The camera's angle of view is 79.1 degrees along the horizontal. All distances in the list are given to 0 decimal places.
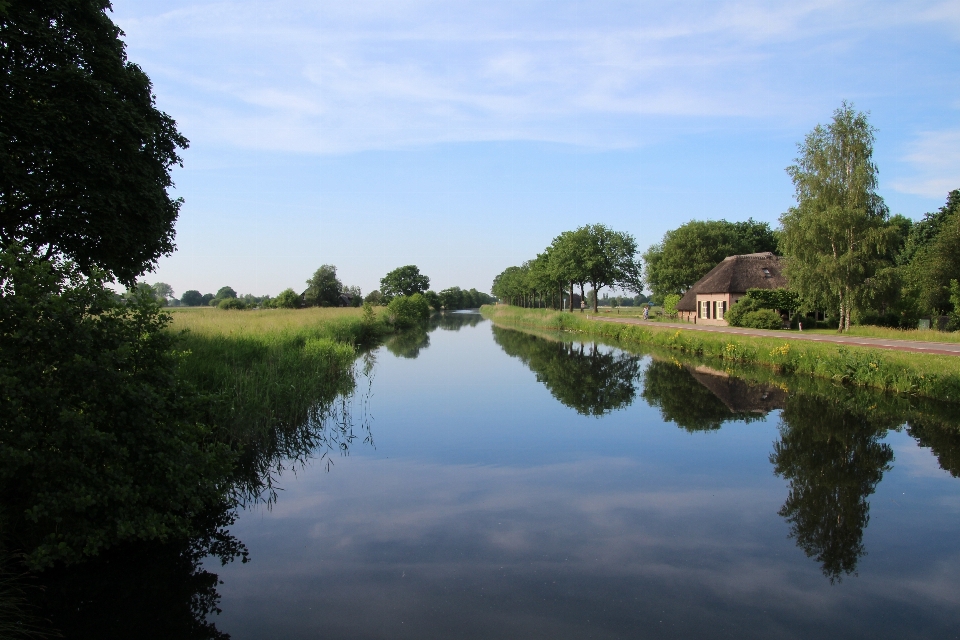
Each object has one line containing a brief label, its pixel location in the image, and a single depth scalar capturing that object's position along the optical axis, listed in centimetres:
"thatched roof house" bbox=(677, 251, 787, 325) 3975
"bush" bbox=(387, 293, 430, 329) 5044
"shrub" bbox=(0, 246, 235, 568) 478
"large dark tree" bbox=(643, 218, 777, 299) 5303
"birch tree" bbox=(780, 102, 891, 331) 2630
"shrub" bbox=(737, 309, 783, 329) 3256
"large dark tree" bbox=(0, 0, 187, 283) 1110
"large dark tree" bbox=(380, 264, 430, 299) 11569
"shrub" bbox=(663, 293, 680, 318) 5120
